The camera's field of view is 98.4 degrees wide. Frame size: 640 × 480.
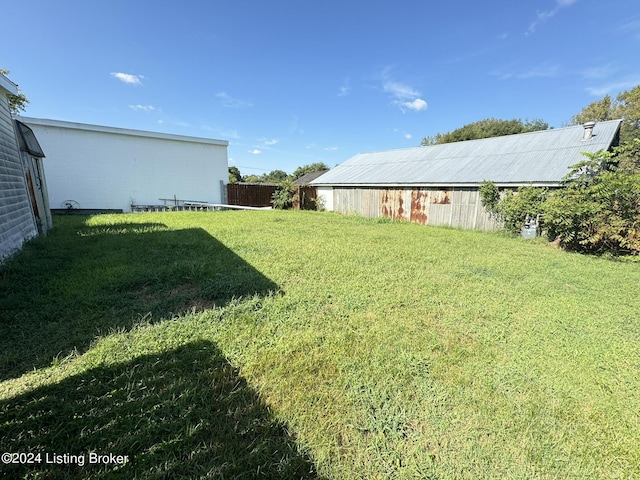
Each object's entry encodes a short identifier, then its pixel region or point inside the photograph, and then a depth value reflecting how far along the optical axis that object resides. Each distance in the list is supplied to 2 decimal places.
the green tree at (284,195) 16.05
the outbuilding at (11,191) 4.40
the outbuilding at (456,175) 9.83
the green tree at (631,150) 6.91
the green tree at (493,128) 31.34
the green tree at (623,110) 20.16
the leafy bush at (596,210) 6.51
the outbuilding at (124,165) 12.20
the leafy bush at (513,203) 8.69
